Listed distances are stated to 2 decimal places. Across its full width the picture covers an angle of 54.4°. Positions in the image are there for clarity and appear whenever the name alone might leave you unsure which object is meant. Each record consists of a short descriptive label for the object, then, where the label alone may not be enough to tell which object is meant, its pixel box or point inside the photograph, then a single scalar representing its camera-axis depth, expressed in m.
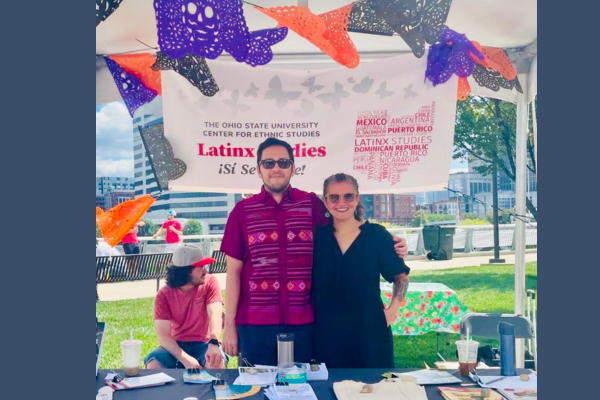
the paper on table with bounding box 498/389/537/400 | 2.04
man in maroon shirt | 2.92
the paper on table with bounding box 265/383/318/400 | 1.99
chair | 2.88
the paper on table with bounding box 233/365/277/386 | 2.20
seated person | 3.10
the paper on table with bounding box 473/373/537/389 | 2.18
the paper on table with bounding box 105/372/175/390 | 2.18
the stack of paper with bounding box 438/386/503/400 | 2.03
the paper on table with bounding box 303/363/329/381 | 2.24
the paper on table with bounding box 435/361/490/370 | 2.62
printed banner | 3.19
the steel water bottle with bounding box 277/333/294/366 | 2.56
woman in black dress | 2.95
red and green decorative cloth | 3.98
